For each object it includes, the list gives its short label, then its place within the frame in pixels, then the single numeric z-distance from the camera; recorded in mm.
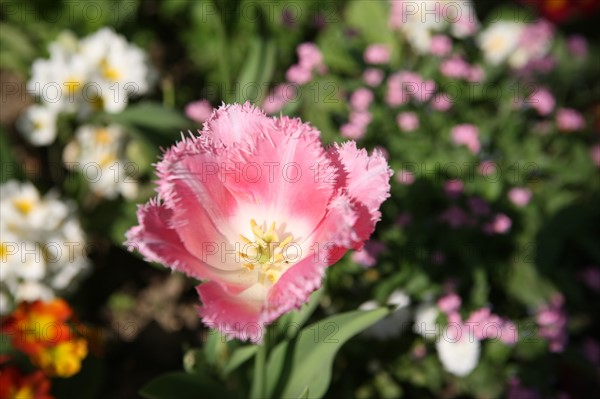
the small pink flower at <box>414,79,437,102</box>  2219
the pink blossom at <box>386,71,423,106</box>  2195
